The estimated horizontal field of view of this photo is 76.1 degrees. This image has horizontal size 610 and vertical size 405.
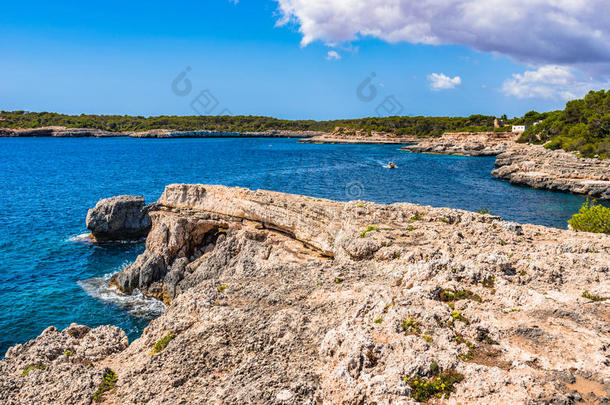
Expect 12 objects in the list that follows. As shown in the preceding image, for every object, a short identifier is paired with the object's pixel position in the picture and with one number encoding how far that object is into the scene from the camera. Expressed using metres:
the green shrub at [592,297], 13.10
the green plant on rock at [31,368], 14.05
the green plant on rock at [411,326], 11.93
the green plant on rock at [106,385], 12.20
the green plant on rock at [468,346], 10.84
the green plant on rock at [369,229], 20.67
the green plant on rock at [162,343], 13.80
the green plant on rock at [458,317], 12.44
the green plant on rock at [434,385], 9.81
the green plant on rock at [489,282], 14.49
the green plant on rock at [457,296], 13.84
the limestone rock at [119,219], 39.88
